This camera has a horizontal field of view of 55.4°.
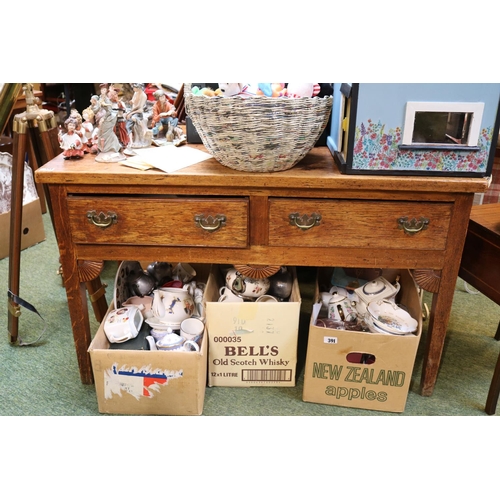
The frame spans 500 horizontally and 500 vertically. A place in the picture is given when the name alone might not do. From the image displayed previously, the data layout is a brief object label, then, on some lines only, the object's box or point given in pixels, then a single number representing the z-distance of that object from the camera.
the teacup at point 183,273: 1.89
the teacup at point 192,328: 1.59
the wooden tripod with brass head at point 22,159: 1.65
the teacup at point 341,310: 1.64
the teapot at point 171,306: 1.64
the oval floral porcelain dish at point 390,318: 1.50
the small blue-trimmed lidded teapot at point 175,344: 1.53
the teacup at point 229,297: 1.63
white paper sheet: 1.38
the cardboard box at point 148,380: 1.45
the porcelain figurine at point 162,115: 1.57
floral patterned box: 1.25
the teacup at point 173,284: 1.78
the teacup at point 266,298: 1.64
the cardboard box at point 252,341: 1.54
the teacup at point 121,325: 1.55
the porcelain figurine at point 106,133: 1.40
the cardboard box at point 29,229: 2.53
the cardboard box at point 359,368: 1.47
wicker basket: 1.21
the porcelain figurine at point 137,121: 1.48
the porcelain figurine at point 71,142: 1.43
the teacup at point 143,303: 1.70
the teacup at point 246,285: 1.63
